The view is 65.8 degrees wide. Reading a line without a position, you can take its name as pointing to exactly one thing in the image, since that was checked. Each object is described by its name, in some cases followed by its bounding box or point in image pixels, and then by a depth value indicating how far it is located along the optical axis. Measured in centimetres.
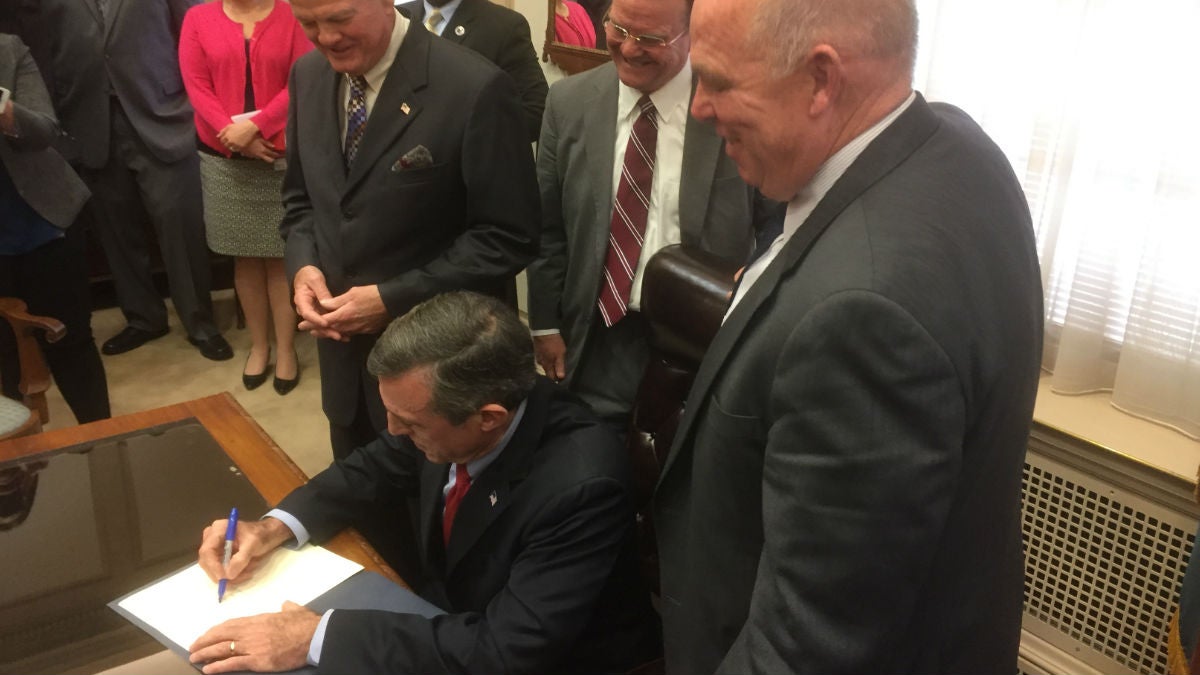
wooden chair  232
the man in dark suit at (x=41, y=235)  247
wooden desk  135
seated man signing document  134
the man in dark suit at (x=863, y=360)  82
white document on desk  130
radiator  180
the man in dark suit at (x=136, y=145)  341
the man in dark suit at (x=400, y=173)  185
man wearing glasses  177
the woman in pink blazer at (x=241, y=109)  311
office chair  140
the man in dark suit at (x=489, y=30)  262
